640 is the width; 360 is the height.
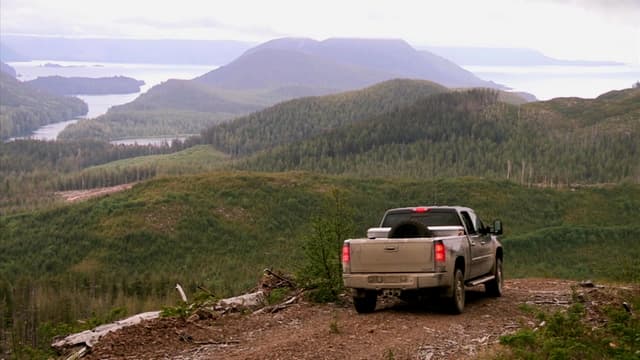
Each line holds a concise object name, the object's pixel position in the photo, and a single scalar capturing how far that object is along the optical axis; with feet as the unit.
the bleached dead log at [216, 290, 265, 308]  62.23
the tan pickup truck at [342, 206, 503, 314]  54.60
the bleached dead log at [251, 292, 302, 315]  61.05
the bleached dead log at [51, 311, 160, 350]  49.37
